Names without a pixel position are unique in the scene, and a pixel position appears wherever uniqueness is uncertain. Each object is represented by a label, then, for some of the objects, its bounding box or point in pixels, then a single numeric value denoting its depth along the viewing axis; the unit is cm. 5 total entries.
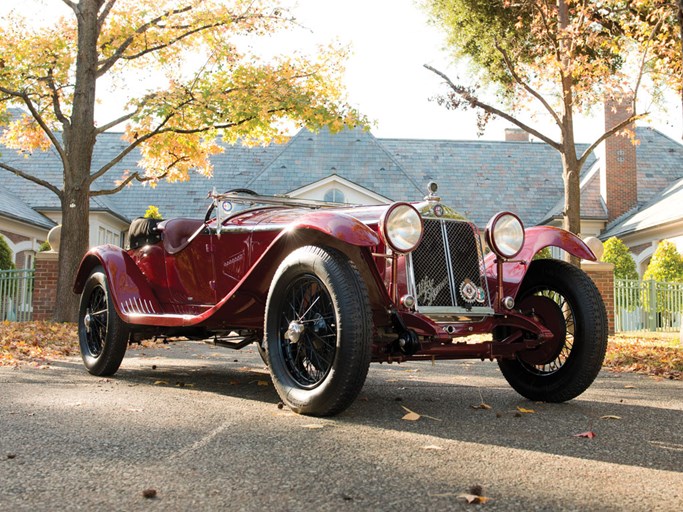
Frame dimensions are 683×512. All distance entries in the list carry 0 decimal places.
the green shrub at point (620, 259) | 2130
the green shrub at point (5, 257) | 1817
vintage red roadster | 388
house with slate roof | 2438
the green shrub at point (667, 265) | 1970
